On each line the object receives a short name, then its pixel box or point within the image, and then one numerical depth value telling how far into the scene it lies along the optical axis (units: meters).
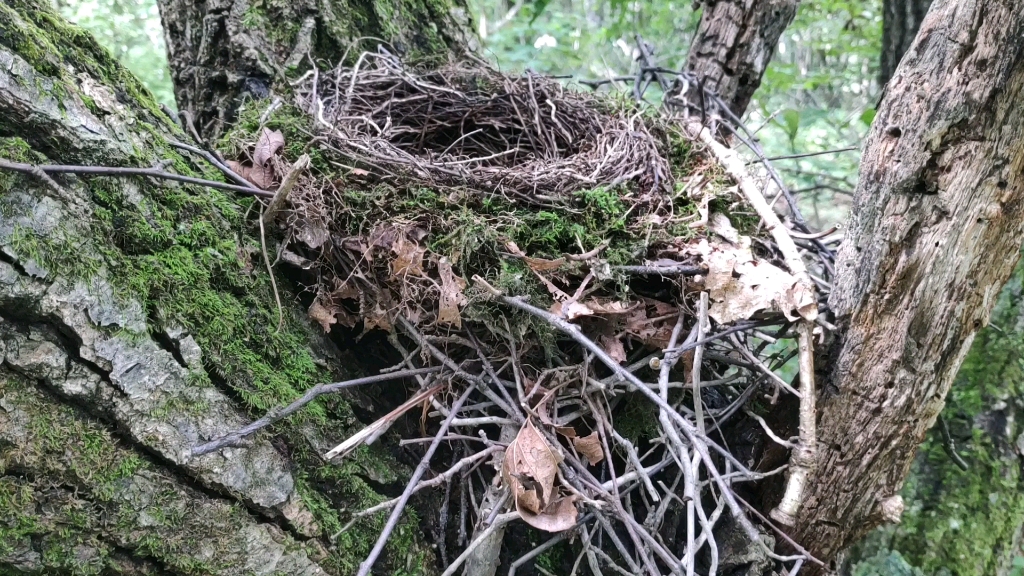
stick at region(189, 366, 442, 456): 0.41
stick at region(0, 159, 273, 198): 0.38
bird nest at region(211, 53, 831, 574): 0.43
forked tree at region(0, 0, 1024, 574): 0.39
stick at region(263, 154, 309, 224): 0.44
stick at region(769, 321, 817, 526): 0.42
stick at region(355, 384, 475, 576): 0.38
